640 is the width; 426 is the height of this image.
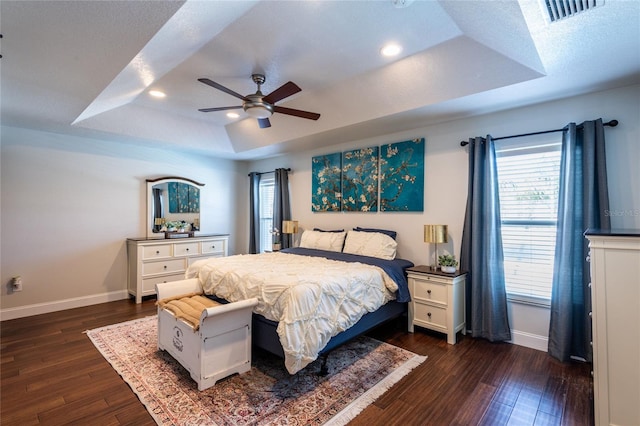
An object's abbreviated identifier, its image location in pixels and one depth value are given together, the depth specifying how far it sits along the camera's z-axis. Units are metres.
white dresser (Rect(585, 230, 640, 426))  1.64
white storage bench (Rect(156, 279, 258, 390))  2.16
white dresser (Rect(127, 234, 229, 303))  4.39
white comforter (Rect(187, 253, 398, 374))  2.13
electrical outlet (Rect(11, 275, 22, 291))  3.75
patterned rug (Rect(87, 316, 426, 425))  1.93
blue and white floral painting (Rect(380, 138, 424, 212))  3.74
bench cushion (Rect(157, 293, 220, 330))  2.31
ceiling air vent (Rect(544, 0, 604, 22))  1.67
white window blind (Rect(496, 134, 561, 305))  2.88
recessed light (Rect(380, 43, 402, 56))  2.52
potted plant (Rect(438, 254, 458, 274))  3.14
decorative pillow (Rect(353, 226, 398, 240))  3.89
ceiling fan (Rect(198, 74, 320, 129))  2.54
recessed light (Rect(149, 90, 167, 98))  3.52
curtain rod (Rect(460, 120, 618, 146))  2.53
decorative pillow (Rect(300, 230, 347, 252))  4.18
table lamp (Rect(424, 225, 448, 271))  3.27
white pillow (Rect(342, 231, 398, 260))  3.69
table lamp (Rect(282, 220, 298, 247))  5.00
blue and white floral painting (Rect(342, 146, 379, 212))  4.17
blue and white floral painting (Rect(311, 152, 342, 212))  4.61
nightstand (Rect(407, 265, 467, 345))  3.02
